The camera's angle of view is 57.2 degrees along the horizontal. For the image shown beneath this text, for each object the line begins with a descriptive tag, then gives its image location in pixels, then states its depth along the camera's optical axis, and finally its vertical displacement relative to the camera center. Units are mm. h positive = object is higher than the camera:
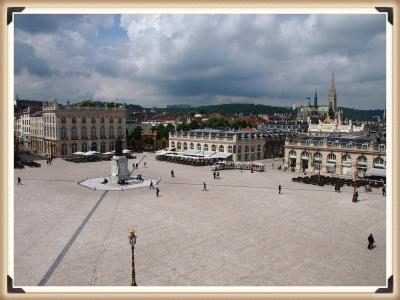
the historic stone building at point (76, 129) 80375 +3496
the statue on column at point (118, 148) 46922 -619
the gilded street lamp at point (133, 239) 16969 -4474
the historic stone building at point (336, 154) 51375 -1740
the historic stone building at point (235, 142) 74188 +258
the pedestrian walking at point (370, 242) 22586 -6146
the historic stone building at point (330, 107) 191625 +18976
